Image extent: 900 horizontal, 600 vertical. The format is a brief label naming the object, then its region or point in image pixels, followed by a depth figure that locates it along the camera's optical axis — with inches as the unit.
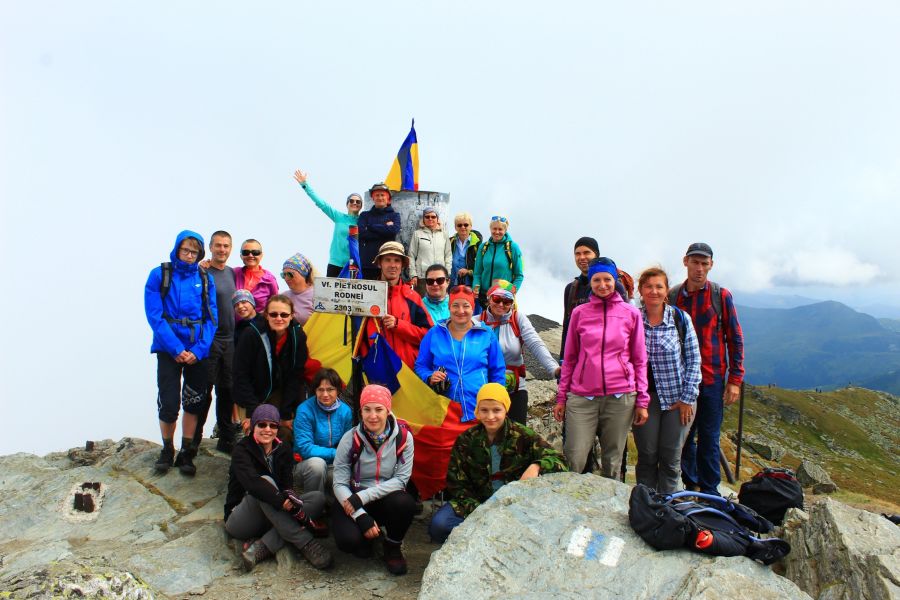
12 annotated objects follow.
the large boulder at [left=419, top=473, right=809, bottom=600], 194.7
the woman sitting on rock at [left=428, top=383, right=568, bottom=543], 272.2
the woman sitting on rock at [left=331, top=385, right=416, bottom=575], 272.1
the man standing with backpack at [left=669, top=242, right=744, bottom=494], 334.0
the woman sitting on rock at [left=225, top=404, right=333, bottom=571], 275.6
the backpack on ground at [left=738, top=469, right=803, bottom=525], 309.0
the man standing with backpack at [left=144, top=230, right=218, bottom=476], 348.2
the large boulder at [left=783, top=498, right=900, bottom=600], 220.5
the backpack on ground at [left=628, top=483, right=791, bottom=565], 209.5
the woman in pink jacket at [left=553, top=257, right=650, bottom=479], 284.7
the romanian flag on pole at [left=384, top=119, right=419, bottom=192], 588.9
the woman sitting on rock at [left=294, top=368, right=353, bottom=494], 301.6
